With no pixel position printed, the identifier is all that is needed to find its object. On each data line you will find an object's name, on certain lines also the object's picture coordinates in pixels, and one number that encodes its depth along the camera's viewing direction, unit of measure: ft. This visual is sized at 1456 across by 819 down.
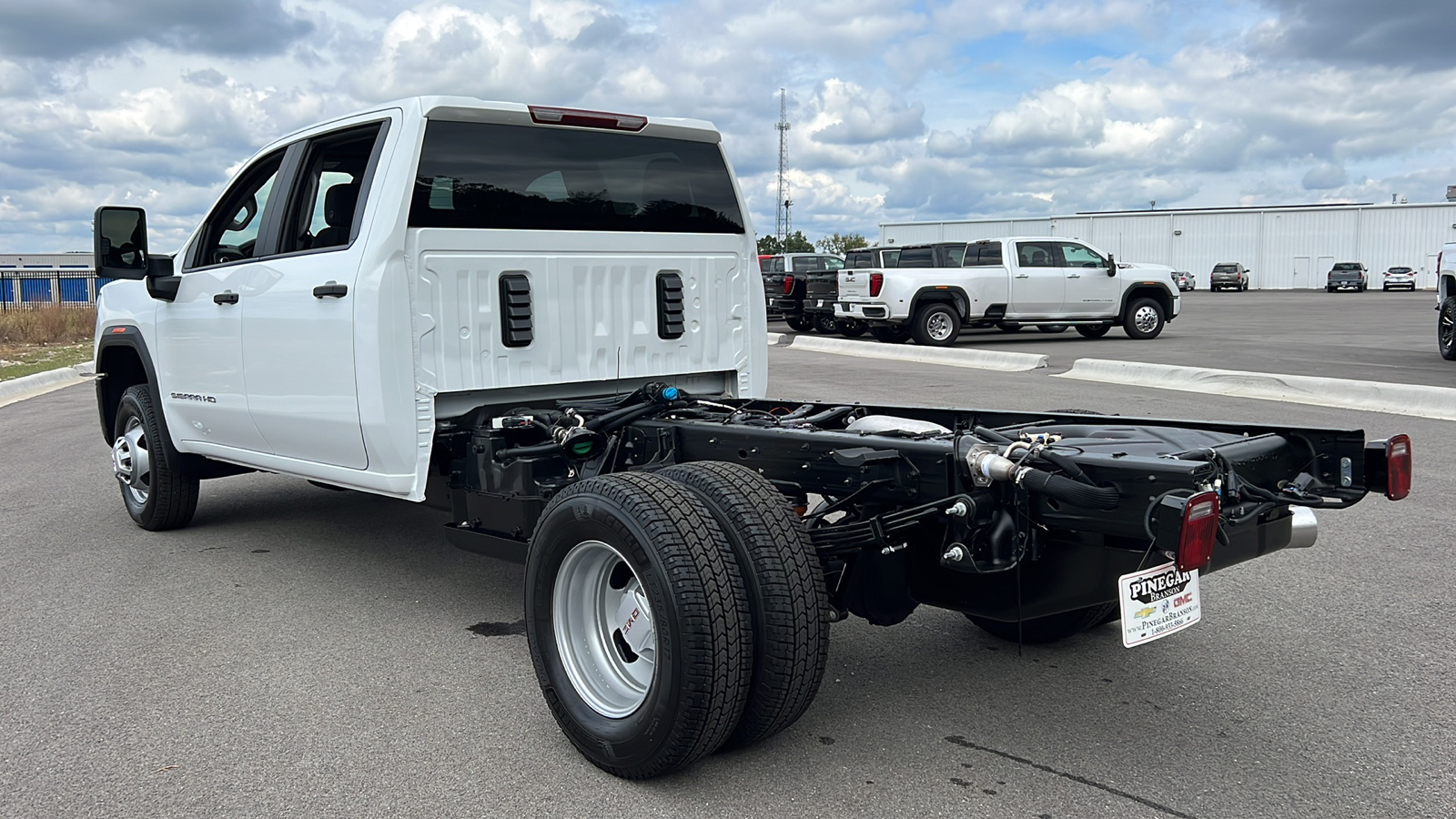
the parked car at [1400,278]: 186.60
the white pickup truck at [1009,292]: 71.15
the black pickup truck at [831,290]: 78.69
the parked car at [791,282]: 85.10
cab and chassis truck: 10.45
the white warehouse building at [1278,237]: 219.41
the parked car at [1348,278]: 185.06
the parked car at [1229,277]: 200.03
